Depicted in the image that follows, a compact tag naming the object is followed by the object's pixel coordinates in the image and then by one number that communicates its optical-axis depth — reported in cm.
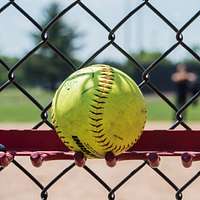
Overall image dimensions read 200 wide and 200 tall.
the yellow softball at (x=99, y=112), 87
